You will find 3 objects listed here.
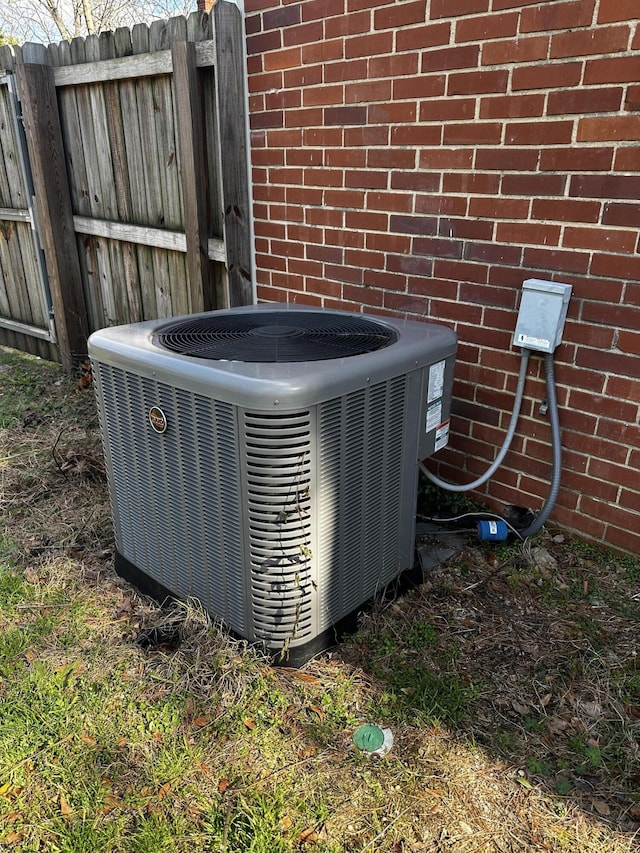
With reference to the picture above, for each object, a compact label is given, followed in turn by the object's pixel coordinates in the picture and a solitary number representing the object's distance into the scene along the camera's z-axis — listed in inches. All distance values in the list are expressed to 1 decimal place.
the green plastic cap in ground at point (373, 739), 71.5
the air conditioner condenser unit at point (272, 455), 70.7
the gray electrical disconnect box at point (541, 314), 91.4
